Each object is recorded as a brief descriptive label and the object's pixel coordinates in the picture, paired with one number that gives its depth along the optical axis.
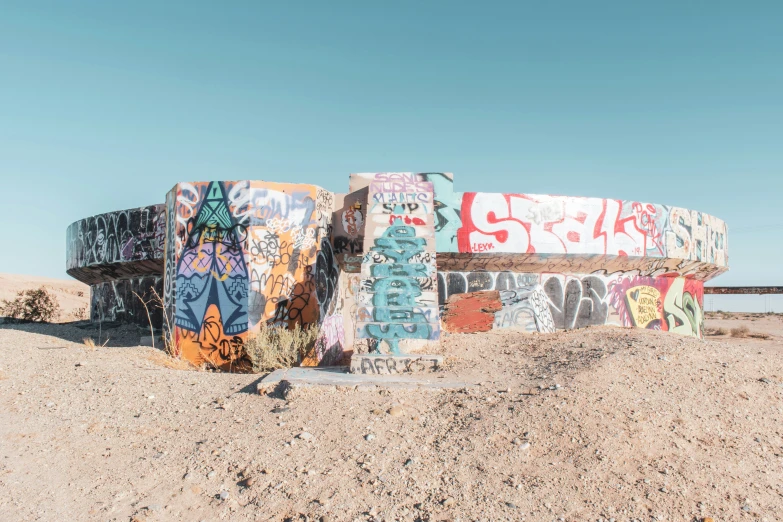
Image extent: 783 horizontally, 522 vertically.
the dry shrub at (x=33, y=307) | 16.62
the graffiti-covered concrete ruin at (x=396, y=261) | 8.09
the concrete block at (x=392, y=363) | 6.36
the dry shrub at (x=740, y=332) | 20.94
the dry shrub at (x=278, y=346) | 7.79
